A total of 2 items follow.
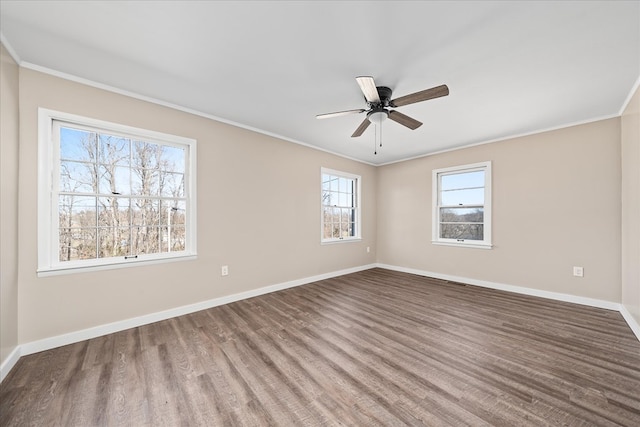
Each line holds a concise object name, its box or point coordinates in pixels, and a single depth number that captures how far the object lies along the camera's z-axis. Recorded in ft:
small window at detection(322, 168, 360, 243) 15.84
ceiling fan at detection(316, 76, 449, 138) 6.61
